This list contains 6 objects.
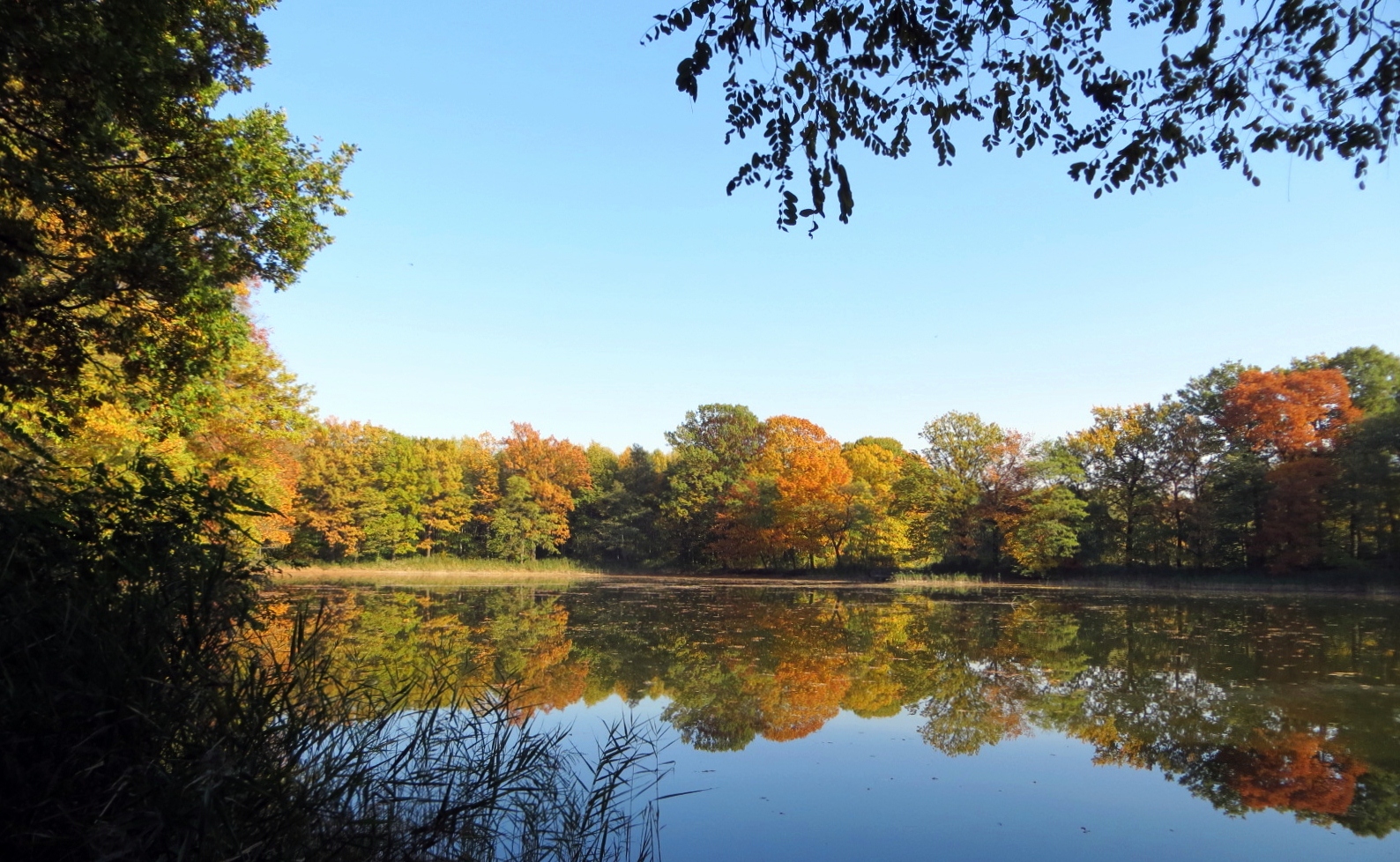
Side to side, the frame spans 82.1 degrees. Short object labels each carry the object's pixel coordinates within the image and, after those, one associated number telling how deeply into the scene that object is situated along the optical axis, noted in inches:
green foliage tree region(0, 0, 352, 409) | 186.7
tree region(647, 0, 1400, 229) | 138.9
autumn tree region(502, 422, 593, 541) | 1839.3
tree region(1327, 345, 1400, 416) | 1189.1
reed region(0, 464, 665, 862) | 95.3
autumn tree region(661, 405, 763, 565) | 1738.4
